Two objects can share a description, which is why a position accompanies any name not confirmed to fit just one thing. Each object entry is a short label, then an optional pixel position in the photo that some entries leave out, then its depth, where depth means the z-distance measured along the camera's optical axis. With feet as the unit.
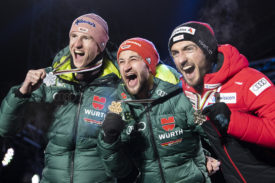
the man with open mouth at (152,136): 6.77
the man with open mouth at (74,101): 7.33
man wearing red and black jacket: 4.79
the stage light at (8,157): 21.34
